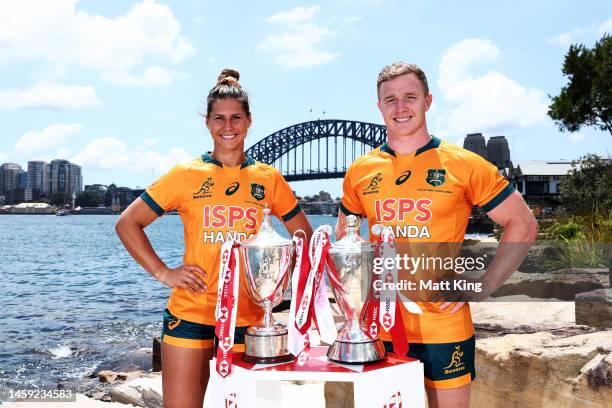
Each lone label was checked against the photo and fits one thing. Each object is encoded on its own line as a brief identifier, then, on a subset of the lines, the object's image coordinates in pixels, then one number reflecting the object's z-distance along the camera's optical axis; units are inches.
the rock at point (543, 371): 126.6
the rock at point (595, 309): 176.6
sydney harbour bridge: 3748.0
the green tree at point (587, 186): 756.0
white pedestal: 77.9
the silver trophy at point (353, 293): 80.4
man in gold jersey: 90.6
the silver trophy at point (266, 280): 83.0
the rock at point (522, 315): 179.8
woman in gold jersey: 103.1
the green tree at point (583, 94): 906.1
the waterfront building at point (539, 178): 1649.9
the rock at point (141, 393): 214.1
